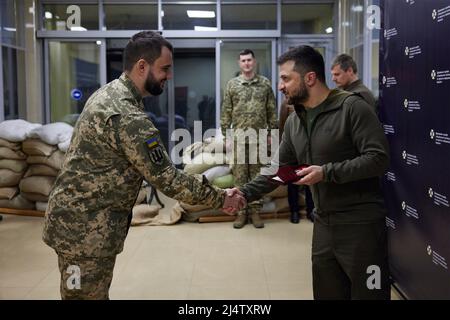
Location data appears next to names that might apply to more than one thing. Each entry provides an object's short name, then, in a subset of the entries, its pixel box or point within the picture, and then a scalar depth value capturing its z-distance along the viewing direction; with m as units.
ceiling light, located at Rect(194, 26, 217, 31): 7.94
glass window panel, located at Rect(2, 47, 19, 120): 7.29
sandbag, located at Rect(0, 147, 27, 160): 5.95
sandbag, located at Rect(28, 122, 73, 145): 5.80
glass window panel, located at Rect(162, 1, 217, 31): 7.98
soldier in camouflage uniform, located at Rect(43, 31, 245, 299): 1.95
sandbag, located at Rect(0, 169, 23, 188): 5.95
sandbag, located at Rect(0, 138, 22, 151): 5.94
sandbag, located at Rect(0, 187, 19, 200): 5.99
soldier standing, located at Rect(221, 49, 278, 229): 5.43
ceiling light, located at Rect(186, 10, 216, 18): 7.99
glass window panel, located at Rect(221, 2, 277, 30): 8.00
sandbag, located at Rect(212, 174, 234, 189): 5.72
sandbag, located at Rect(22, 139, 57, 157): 5.82
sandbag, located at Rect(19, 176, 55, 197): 5.83
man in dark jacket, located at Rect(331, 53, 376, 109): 4.16
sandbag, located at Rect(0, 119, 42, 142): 5.89
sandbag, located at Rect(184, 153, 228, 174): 5.88
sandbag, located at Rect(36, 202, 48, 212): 5.94
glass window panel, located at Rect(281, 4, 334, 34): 8.02
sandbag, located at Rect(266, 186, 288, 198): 5.82
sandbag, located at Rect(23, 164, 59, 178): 5.89
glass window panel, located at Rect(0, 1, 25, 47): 7.32
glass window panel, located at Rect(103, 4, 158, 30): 8.05
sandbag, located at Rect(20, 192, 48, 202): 5.92
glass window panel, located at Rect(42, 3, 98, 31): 8.02
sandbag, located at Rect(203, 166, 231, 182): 5.77
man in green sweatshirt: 2.03
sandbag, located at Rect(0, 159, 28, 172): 5.95
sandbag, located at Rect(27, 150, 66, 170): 5.82
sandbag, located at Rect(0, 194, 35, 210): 6.04
